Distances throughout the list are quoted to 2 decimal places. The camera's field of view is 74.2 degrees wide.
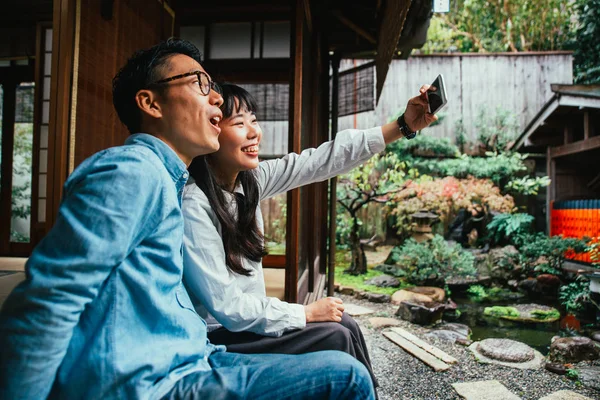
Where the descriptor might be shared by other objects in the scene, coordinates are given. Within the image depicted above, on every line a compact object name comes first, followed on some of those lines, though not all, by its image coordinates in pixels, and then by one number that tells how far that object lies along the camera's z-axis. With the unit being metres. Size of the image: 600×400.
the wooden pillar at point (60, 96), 2.13
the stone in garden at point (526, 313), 5.63
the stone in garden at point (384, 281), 7.34
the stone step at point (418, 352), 3.73
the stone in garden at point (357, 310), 5.62
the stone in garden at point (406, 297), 6.10
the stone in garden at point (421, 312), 5.25
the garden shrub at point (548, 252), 7.29
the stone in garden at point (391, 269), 8.14
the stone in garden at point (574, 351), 4.04
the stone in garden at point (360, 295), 6.63
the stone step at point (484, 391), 3.15
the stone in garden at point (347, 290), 6.86
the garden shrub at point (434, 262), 7.34
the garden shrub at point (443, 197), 8.93
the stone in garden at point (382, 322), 5.12
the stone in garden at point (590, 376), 3.46
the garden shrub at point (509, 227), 9.12
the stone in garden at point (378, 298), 6.40
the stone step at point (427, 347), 3.91
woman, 1.42
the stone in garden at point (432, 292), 6.39
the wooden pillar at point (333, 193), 5.93
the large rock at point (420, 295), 6.19
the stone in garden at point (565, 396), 3.19
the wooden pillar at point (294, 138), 3.10
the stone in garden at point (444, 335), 4.62
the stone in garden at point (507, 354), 3.97
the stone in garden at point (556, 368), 3.71
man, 0.81
